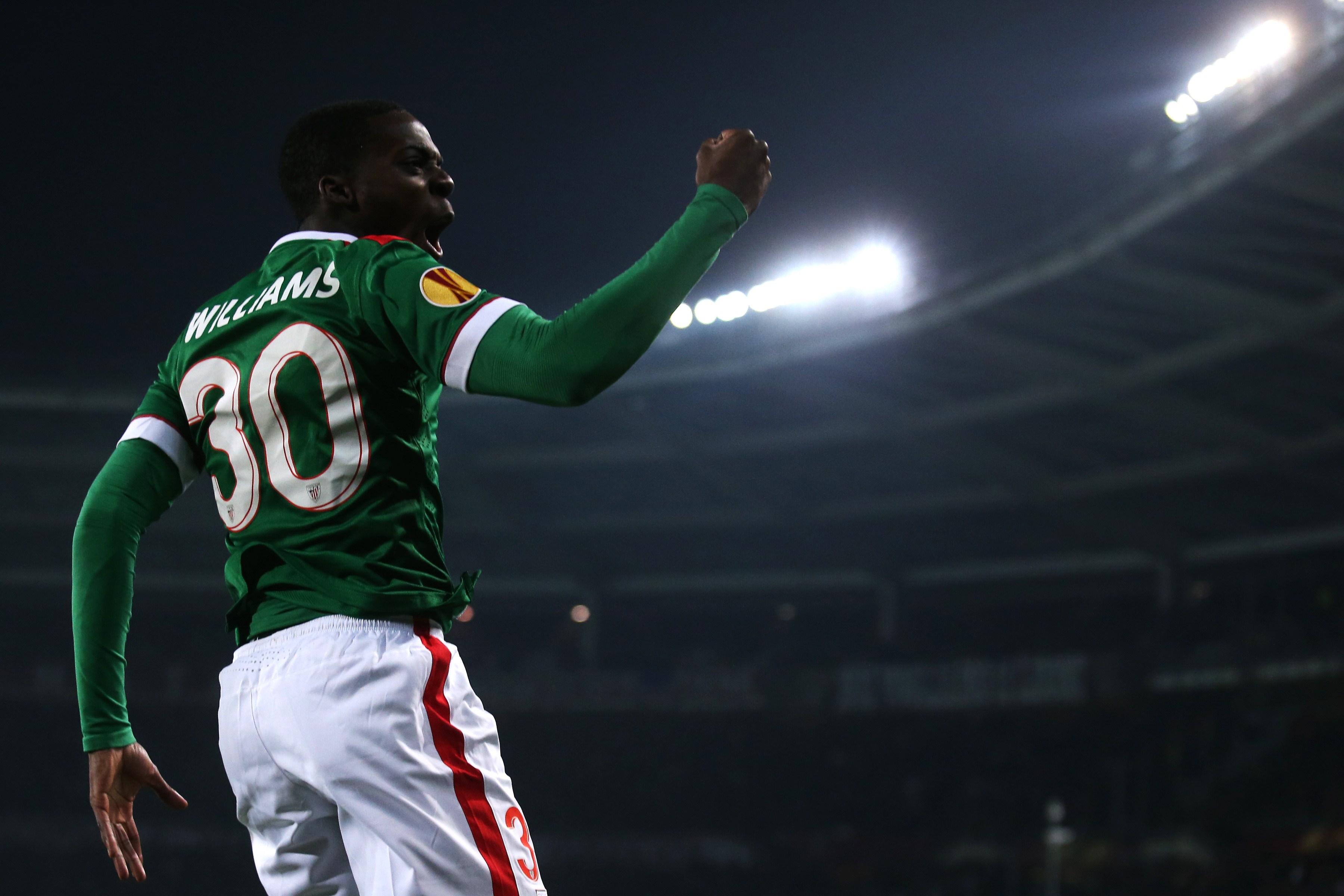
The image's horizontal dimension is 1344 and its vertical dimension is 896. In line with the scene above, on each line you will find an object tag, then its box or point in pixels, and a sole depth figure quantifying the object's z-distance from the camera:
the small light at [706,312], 27.91
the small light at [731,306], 27.69
